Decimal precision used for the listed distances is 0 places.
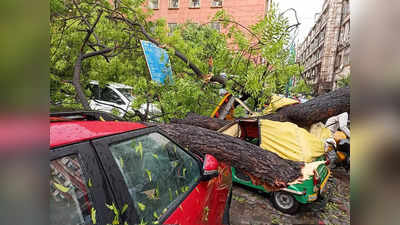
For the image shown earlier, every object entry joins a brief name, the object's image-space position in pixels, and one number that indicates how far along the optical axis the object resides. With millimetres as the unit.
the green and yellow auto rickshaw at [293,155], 2754
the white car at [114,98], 3301
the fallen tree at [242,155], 2299
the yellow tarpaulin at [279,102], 4317
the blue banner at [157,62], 2689
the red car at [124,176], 821
